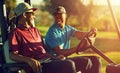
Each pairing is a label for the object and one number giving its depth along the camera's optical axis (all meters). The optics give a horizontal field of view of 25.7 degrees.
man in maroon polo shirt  2.92
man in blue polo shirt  3.20
